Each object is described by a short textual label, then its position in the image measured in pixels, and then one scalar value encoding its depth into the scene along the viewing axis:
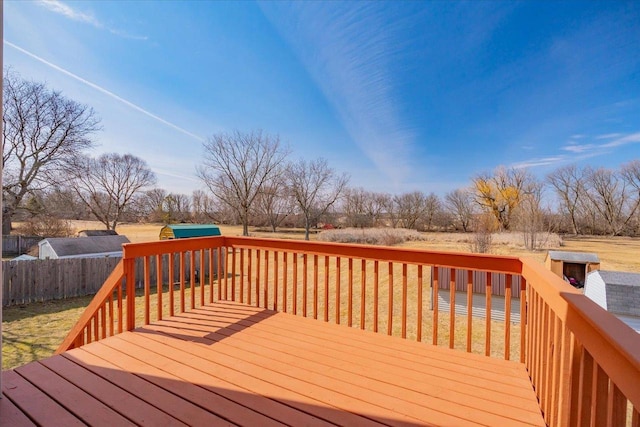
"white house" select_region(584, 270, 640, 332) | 6.21
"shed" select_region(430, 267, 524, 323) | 8.05
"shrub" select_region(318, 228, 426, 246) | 17.80
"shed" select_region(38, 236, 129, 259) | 9.41
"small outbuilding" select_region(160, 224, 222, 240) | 12.30
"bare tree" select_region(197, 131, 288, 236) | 19.03
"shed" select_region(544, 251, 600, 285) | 9.01
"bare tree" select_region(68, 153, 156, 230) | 19.33
